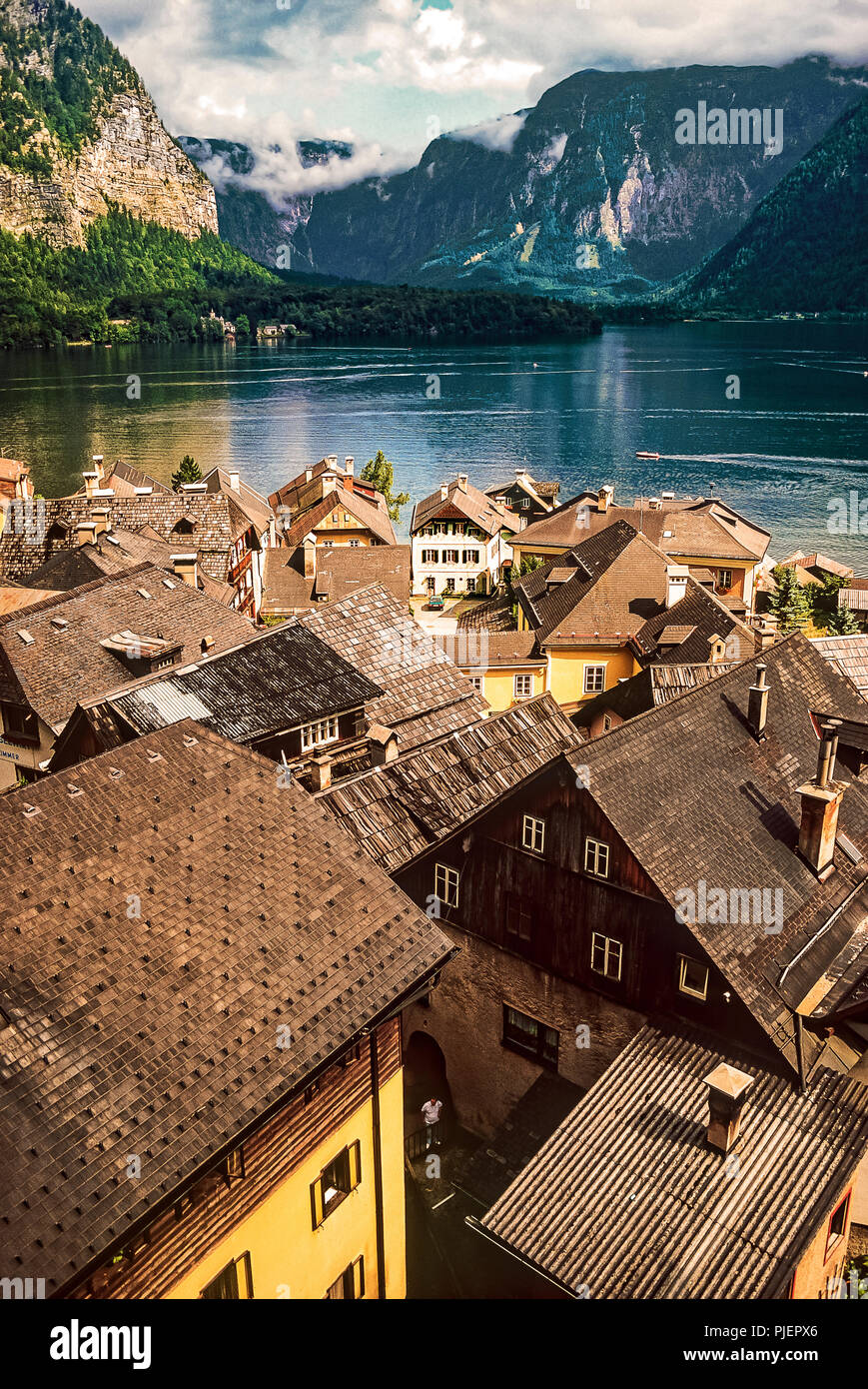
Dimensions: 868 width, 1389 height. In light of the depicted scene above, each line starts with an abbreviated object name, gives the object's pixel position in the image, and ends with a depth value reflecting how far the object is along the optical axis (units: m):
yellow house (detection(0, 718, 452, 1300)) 12.51
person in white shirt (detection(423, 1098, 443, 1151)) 25.64
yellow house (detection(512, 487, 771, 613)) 70.00
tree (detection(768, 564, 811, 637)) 63.66
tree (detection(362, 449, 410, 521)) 115.19
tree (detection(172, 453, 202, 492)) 103.43
